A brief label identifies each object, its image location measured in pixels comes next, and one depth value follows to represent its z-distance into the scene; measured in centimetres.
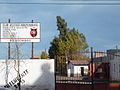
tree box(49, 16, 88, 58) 6425
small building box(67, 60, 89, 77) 4453
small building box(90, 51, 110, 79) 3910
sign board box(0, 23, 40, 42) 2981
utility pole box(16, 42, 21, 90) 2395
